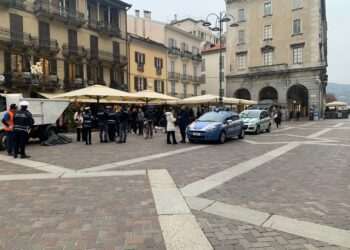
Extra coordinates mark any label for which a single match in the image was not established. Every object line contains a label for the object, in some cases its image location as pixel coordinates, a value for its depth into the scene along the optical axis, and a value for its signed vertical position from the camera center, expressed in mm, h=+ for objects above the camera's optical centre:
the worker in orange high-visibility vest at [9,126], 11219 -390
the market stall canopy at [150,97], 20839 +1032
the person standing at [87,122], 14562 -374
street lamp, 23431 +6568
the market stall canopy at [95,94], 17078 +1090
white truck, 13853 +113
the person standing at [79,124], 15928 -504
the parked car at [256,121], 20172 -597
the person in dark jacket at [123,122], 15335 -447
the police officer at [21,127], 10320 -393
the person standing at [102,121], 15516 -363
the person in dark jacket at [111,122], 15703 -419
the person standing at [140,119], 19953 -368
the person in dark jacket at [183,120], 15438 -369
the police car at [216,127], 14643 -724
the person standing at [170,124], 14430 -535
